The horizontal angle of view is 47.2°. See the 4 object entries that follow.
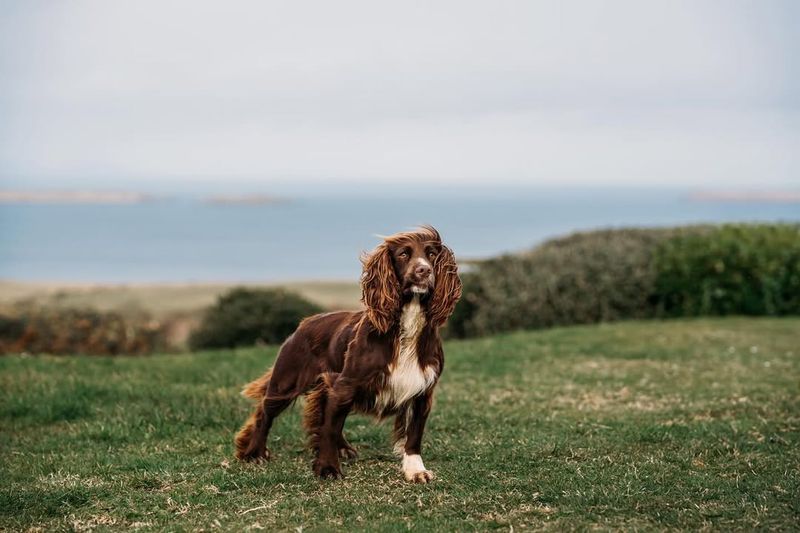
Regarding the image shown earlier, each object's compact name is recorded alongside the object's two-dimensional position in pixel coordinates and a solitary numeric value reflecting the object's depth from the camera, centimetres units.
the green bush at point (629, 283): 1723
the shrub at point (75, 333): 1719
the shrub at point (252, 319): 1628
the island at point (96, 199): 17781
